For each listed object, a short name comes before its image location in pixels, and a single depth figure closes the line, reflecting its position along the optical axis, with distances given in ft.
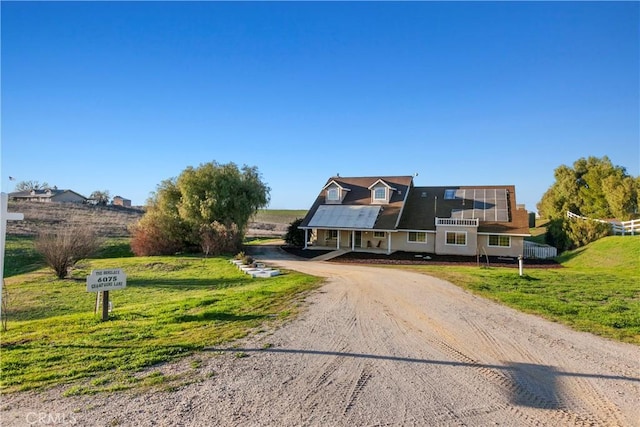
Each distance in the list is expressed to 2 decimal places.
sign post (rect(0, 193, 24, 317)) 13.55
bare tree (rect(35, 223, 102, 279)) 53.21
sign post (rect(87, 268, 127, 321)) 25.34
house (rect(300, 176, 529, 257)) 82.53
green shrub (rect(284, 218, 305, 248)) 102.01
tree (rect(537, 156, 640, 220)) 98.94
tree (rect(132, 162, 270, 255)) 85.10
